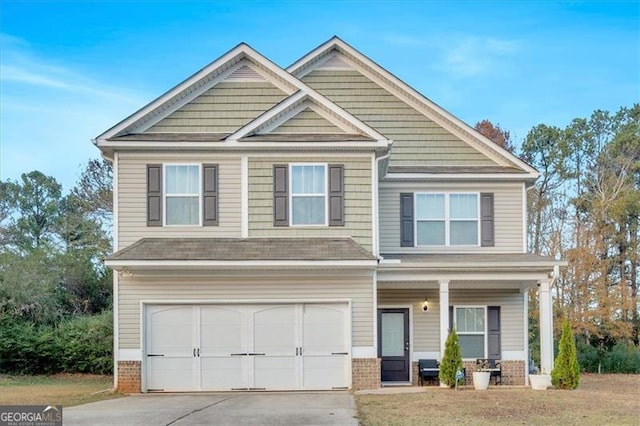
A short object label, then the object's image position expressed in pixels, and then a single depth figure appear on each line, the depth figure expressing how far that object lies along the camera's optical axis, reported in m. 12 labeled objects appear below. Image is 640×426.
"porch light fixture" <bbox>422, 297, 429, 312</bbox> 21.45
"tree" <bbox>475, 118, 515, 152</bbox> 40.66
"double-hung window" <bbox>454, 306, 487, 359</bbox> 21.45
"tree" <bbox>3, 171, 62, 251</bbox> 45.06
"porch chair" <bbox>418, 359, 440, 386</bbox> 20.58
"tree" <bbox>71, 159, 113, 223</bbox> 40.47
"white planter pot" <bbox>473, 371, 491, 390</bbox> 18.66
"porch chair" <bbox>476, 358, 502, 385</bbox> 20.78
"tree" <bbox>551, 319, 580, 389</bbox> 18.53
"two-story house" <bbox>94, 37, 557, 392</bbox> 18.67
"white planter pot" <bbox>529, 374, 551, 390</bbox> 18.50
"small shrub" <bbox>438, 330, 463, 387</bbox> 18.64
